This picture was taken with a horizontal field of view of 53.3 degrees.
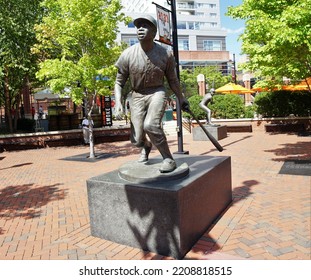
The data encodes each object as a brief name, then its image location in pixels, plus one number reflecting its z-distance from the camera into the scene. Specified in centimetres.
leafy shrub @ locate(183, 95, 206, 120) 2036
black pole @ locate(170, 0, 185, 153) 938
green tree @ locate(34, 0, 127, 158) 1077
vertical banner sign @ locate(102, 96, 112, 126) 1997
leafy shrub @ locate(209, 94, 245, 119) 2020
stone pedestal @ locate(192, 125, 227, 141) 1456
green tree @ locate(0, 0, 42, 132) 1475
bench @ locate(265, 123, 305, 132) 1648
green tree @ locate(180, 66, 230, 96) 4544
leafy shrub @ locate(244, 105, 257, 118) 2033
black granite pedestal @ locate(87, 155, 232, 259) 382
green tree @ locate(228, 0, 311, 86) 653
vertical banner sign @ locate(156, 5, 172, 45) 855
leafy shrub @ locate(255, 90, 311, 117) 1717
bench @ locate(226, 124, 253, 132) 1750
